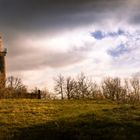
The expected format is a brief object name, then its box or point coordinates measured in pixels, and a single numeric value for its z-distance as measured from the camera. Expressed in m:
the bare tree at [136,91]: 60.64
